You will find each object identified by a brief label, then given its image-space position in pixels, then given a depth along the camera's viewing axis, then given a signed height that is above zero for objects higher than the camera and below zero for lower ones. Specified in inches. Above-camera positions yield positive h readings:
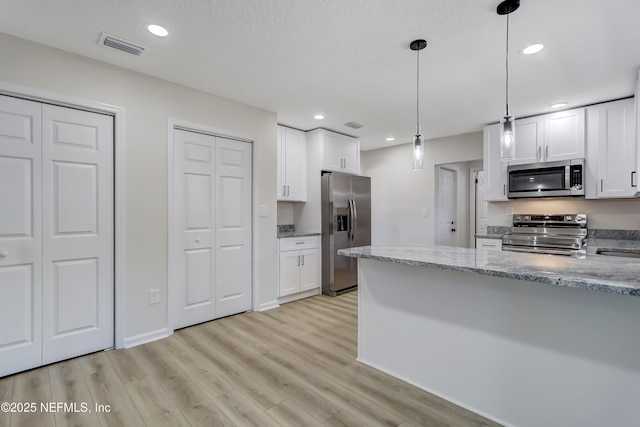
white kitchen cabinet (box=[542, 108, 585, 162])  139.4 +36.7
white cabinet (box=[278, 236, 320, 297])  158.1 -27.9
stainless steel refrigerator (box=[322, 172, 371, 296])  173.6 -7.5
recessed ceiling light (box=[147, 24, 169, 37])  82.4 +50.3
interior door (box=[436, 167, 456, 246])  209.8 +3.8
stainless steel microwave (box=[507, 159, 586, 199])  138.8 +16.3
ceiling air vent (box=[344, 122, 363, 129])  169.8 +49.9
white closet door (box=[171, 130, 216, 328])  122.0 -5.4
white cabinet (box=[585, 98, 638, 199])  128.7 +27.4
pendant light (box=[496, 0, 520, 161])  72.2 +20.6
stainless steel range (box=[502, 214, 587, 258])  135.5 -10.2
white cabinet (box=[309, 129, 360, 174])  177.8 +38.4
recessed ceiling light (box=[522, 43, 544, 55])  89.1 +48.9
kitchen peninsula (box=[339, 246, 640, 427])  54.7 -26.0
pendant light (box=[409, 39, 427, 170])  87.7 +19.9
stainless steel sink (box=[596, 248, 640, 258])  114.2 -15.0
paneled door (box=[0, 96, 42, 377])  86.8 -6.8
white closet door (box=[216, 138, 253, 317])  133.9 -6.2
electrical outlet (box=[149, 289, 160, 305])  111.8 -30.8
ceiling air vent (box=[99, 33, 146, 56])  87.9 +50.2
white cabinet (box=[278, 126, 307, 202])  171.9 +28.0
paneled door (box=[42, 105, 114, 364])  93.9 -6.3
